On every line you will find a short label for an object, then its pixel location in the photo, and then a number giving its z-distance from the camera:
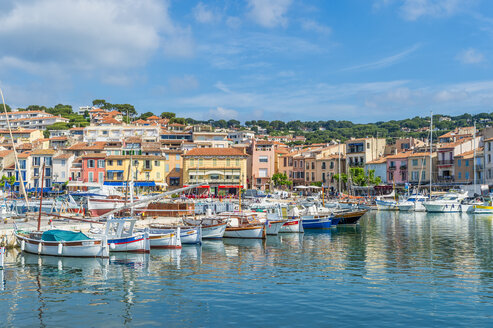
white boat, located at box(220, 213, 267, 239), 41.84
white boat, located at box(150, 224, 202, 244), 37.69
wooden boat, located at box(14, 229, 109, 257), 30.95
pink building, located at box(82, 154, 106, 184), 95.19
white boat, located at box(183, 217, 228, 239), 41.54
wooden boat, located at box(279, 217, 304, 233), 46.81
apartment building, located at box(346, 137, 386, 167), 107.56
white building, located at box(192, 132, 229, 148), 113.81
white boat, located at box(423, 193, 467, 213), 74.56
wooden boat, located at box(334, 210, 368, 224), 54.28
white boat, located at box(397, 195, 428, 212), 78.69
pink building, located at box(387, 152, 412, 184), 100.50
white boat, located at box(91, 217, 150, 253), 33.00
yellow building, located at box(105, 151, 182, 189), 94.31
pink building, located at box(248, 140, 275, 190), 107.19
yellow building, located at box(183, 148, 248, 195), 96.94
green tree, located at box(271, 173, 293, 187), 104.75
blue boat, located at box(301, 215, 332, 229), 50.75
